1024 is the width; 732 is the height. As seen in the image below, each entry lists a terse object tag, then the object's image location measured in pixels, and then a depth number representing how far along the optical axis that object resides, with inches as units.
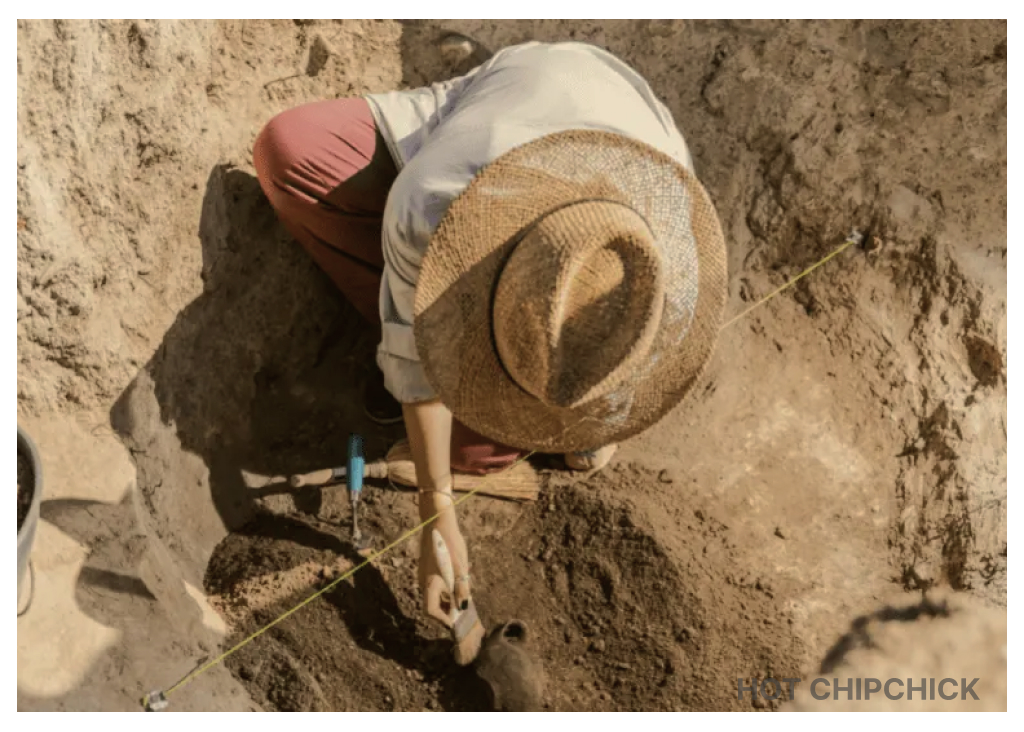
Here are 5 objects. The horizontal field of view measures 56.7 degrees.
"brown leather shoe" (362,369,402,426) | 112.5
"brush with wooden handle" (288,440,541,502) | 104.7
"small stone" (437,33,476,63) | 114.6
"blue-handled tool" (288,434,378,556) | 100.7
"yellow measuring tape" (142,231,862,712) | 82.2
